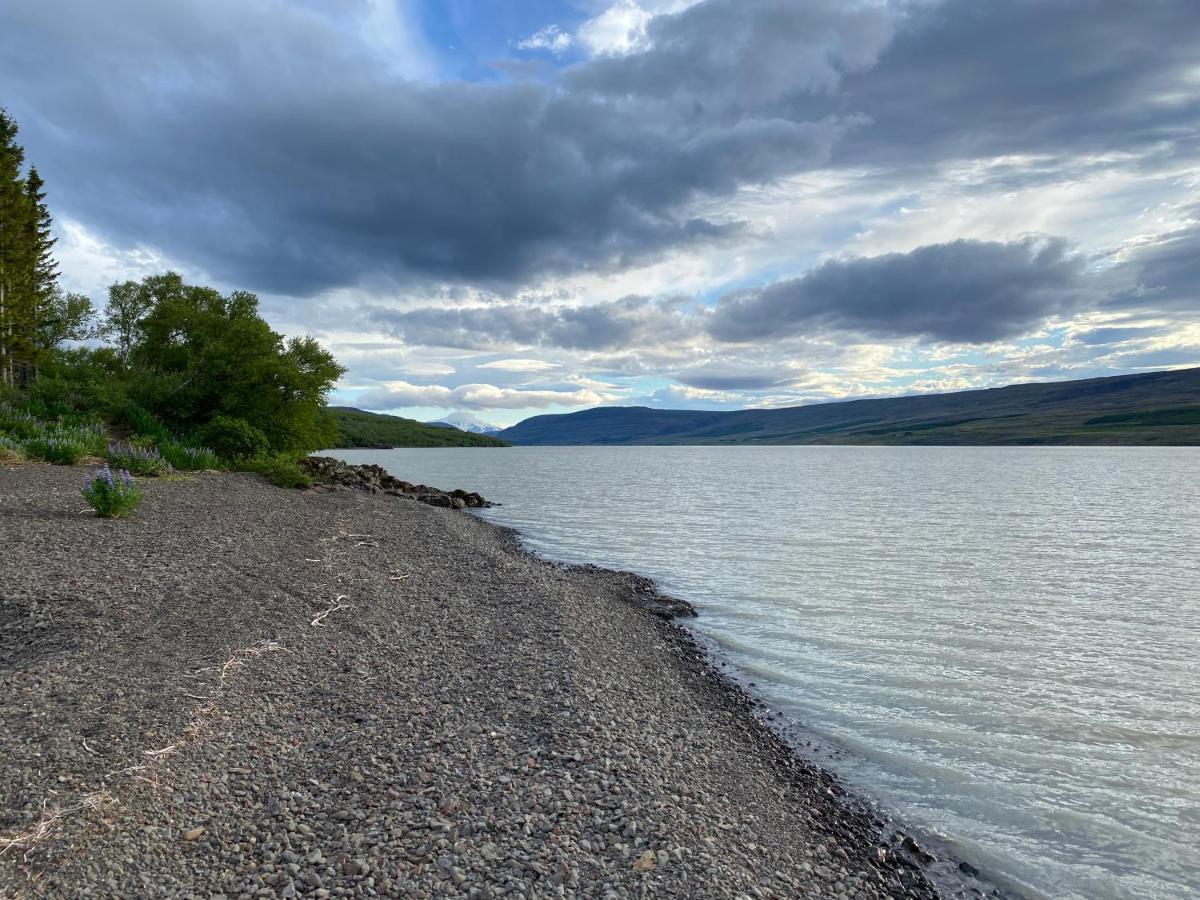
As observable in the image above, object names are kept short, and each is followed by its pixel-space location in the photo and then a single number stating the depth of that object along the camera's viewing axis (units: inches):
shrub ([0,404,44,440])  1020.5
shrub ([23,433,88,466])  930.7
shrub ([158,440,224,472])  1170.6
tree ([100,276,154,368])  2512.3
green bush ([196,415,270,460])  1407.5
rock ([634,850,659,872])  228.8
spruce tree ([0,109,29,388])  1498.5
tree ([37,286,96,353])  2251.5
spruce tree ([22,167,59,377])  1765.5
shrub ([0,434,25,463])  866.8
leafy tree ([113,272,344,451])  1470.2
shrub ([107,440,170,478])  987.3
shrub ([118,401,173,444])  1320.1
